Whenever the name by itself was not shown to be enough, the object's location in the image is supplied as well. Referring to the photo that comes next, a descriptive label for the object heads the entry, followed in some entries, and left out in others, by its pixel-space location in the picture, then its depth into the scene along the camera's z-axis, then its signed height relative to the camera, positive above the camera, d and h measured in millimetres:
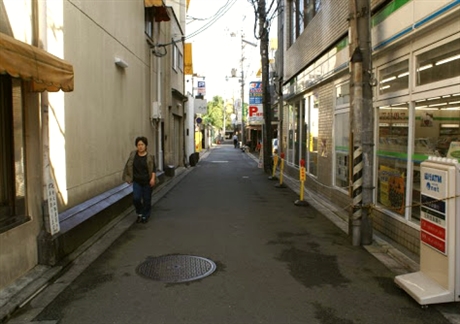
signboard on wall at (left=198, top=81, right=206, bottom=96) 42031 +4769
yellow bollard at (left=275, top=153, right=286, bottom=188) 15215 -1706
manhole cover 5400 -1717
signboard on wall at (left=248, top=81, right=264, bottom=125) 31828 +2657
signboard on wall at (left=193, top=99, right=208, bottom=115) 32938 +2383
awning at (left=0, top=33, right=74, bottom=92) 4043 +769
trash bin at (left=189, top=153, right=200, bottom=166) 25016 -1235
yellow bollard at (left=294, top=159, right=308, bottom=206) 11047 -1545
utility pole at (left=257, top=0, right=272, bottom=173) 19703 +2451
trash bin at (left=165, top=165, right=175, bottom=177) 17531 -1306
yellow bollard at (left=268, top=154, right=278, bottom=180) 17838 -1172
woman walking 8625 -706
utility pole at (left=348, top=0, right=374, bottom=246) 6820 +256
